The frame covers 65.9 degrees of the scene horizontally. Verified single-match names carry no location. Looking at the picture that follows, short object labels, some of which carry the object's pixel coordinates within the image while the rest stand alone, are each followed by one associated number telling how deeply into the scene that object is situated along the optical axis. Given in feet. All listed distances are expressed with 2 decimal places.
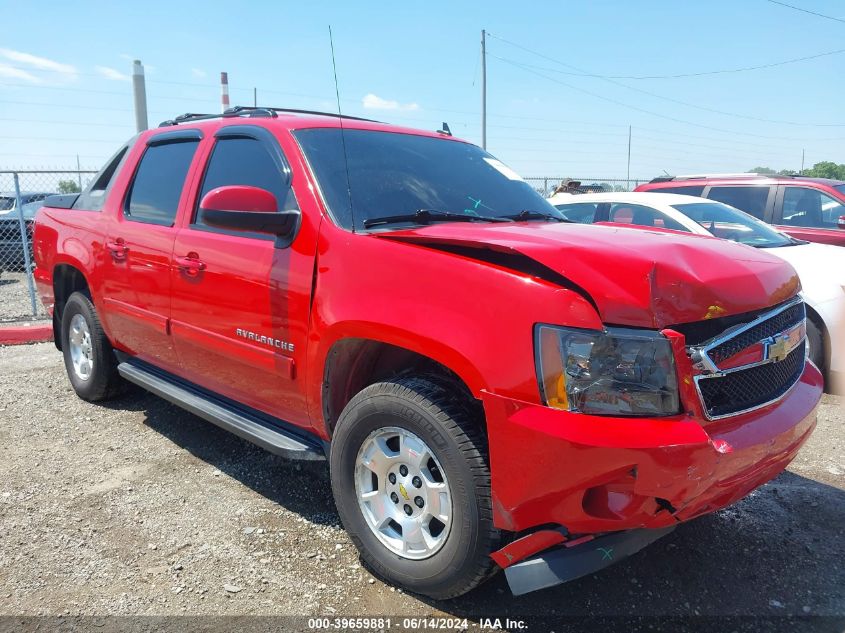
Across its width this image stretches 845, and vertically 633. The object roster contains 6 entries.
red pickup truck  6.68
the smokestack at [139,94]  59.82
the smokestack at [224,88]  86.39
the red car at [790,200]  26.43
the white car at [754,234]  17.04
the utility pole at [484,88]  94.58
